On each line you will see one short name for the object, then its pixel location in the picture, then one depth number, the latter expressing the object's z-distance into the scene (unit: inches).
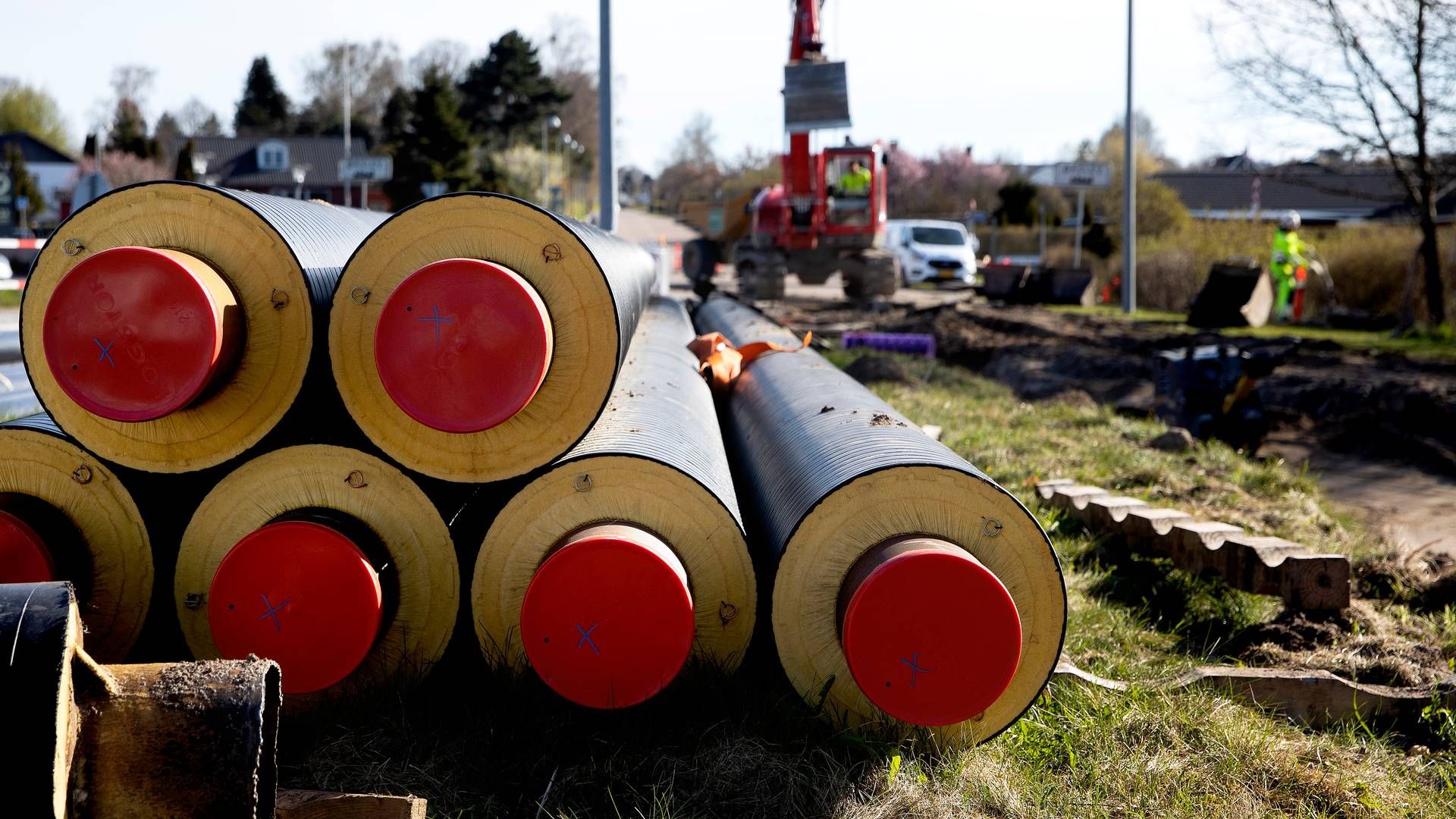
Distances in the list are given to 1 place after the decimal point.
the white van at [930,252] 1117.7
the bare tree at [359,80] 2967.5
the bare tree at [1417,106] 588.4
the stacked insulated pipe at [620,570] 114.3
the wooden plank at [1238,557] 165.3
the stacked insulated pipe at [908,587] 110.7
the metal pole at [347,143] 1895.9
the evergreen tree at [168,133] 2901.1
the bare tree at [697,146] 3538.4
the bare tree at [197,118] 3538.4
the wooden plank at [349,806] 98.3
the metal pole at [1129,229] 801.2
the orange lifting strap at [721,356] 213.8
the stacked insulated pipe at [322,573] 116.9
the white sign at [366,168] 1337.4
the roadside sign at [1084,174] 1047.0
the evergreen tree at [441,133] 1862.7
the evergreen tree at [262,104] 3272.6
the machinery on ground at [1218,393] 301.4
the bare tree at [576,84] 3085.6
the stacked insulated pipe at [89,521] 125.3
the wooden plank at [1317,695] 140.6
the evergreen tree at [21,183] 2033.7
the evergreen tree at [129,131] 2548.7
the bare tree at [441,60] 2844.5
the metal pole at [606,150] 431.2
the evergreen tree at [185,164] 1907.0
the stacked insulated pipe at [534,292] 122.1
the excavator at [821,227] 798.5
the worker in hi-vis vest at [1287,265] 647.8
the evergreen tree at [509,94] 2810.0
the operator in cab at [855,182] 796.0
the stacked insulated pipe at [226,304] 121.5
